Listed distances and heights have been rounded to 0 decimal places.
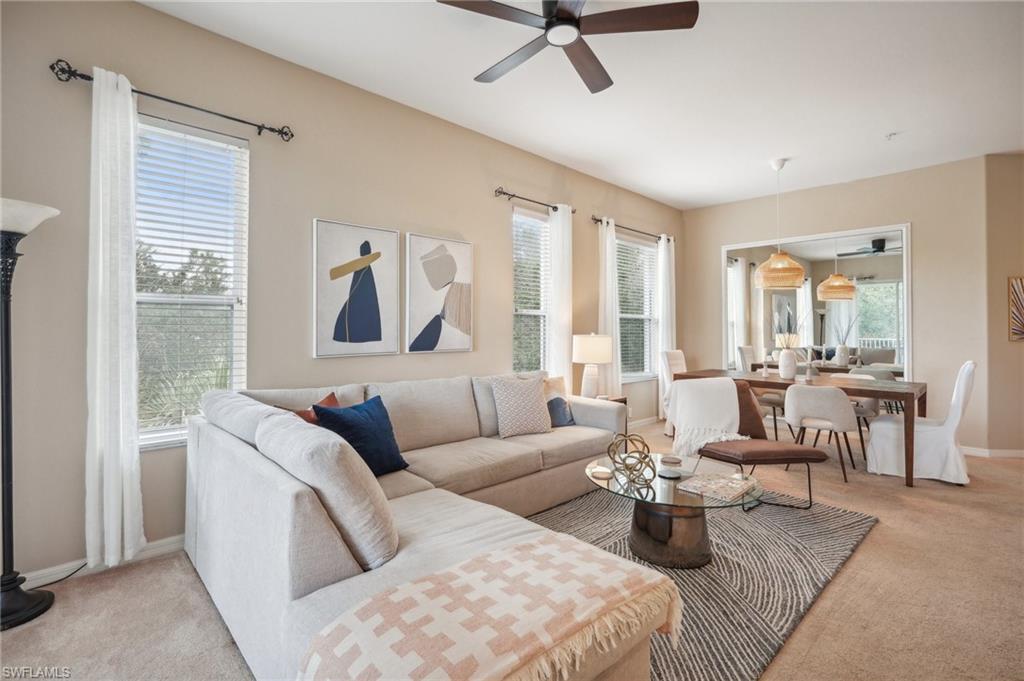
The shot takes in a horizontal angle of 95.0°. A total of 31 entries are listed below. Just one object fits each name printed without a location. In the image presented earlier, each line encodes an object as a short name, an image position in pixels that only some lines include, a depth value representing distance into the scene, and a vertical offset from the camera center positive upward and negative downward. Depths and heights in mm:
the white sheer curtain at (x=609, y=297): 5211 +481
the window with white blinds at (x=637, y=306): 5840 +440
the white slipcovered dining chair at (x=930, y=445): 3635 -885
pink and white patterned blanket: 1048 -696
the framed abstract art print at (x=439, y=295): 3615 +374
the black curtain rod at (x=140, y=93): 2273 +1327
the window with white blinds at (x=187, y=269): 2545 +423
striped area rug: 1762 -1171
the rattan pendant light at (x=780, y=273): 4414 +624
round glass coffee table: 2295 -911
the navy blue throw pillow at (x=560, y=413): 3750 -583
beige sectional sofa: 1351 -710
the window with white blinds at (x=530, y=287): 4527 +531
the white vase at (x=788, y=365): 4504 -255
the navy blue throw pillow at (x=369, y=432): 2417 -480
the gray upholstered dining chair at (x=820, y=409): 3717 -579
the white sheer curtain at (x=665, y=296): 6168 +579
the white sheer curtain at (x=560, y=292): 4711 +488
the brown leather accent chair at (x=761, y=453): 3031 -751
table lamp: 4500 -132
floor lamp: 1939 -423
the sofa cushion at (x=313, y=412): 2367 -359
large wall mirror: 5270 +414
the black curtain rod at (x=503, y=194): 4250 +1354
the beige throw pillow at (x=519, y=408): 3420 -500
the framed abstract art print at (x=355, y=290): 3133 +370
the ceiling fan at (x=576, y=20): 2088 +1474
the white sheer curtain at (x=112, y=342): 2299 +12
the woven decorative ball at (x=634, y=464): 2545 -698
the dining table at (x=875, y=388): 3658 -414
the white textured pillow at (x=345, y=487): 1440 -453
